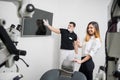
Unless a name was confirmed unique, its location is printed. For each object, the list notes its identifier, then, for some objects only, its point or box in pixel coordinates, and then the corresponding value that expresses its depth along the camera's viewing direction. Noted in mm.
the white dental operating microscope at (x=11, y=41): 602
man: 1748
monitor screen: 1410
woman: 1538
